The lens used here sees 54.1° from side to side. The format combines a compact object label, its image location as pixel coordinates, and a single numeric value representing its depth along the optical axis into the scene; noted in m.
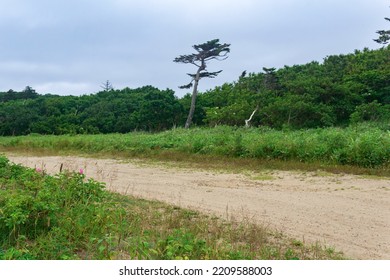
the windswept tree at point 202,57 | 33.88
